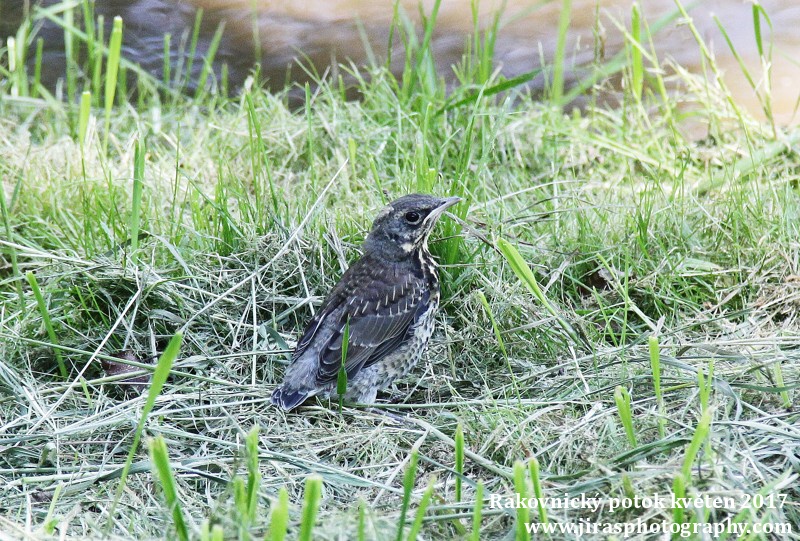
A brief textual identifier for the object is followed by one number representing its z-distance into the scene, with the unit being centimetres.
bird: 811
